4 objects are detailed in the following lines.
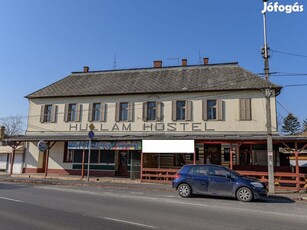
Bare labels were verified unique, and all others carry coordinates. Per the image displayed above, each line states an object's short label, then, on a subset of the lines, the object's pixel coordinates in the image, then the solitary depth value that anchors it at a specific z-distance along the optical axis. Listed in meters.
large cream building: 16.91
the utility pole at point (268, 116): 11.92
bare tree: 50.00
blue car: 9.67
